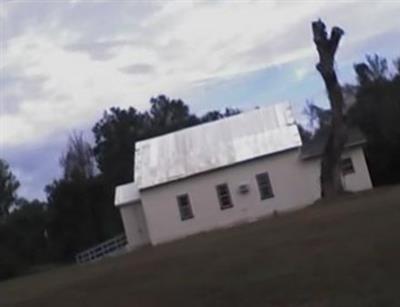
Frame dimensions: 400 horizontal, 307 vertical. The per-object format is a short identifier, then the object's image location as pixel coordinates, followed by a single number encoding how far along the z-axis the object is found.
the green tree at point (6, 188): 79.06
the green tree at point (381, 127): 50.62
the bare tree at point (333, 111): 40.41
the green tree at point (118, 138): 81.46
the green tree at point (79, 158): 86.36
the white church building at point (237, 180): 46.81
